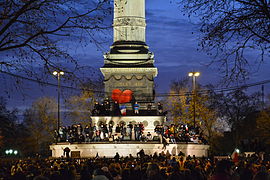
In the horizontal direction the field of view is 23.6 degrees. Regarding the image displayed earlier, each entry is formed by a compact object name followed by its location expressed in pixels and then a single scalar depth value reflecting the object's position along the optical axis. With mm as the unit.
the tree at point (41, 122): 104081
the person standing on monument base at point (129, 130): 65875
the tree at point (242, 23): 19172
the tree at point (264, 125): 90562
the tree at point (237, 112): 105000
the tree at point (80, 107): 98875
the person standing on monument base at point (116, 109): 77838
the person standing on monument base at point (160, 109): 76812
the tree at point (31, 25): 19500
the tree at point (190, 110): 91438
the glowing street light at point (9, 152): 89619
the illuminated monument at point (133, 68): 78000
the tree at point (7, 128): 103038
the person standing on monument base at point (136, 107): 77238
